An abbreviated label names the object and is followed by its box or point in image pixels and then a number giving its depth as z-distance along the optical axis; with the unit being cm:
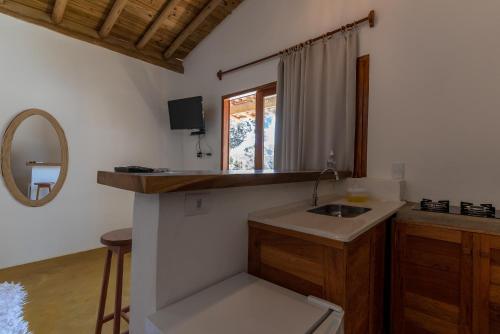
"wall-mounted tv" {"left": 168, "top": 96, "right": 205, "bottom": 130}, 357
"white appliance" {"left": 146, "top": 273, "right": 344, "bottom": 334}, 80
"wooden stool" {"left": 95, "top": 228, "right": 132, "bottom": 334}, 142
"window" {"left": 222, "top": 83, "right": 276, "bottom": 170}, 307
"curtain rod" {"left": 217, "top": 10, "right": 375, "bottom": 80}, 218
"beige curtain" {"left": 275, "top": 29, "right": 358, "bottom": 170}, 224
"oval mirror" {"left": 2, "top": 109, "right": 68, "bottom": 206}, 269
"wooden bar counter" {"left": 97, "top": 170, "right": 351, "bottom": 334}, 92
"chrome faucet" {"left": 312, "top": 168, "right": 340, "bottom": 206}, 175
